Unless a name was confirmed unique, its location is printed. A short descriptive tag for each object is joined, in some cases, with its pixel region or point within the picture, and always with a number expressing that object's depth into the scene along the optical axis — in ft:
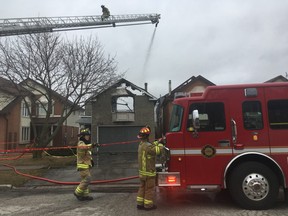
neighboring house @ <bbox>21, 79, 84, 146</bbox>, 76.08
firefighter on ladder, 66.61
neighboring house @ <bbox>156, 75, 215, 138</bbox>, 77.28
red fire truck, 15.72
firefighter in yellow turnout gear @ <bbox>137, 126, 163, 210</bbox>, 15.77
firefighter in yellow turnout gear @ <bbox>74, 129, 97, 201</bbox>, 18.34
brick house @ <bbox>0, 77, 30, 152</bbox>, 66.81
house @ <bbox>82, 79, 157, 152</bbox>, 65.84
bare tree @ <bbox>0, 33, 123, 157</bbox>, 44.22
